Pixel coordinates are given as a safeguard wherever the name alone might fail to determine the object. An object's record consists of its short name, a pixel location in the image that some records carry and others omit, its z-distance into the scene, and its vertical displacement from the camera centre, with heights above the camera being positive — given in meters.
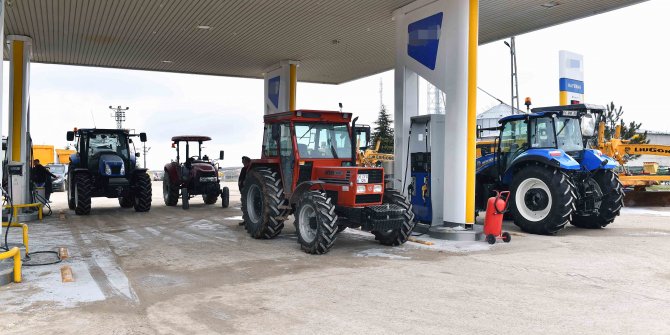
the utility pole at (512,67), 19.39 +3.86
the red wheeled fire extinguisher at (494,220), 8.82 -0.89
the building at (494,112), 42.19 +5.19
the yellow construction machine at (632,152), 14.19 +0.49
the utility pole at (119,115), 47.16 +5.07
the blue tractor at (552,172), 9.68 -0.06
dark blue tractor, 13.29 -0.04
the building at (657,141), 46.05 +2.90
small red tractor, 15.47 -0.28
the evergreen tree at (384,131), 42.87 +3.49
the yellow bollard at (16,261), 5.88 -1.07
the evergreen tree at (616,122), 32.13 +2.92
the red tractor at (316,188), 7.80 -0.32
